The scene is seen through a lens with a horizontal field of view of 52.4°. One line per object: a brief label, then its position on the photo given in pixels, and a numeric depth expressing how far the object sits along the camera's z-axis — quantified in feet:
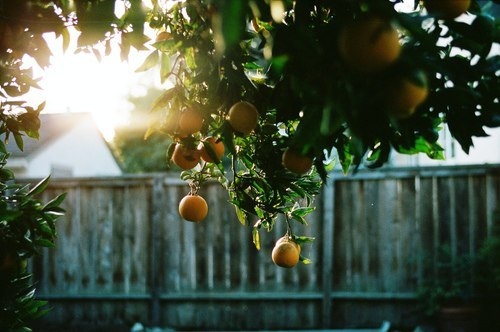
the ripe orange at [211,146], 4.78
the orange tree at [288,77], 2.67
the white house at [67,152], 34.04
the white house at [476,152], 21.07
